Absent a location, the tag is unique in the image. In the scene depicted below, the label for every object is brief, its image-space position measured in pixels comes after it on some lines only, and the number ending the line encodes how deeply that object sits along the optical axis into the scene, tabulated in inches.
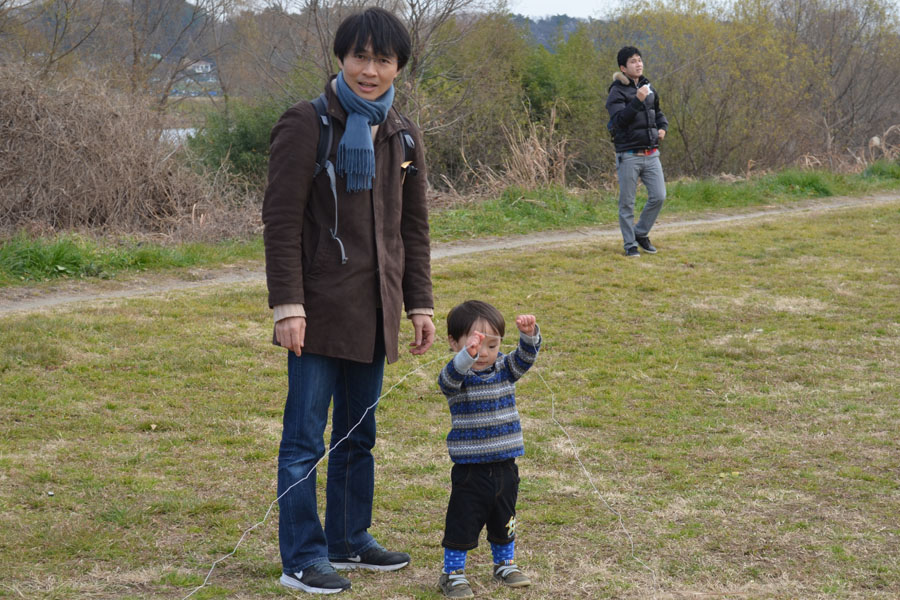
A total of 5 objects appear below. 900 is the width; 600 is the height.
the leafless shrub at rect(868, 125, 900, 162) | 798.4
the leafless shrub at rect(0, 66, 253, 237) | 421.7
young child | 134.4
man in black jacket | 378.9
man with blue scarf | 123.9
